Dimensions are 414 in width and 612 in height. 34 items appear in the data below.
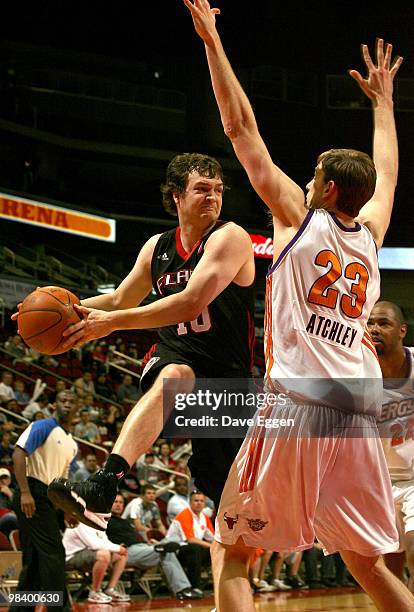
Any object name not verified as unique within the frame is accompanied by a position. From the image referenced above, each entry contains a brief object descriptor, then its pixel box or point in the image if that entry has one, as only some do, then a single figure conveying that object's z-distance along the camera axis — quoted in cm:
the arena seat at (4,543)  876
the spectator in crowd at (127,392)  1622
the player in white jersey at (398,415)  515
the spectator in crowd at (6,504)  918
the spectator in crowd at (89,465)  1044
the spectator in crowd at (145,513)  1073
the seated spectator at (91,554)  920
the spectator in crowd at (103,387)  1645
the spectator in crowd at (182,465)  1328
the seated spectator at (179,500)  1098
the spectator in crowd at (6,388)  1325
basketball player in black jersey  368
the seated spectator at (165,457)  1341
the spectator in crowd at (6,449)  1081
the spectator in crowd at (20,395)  1383
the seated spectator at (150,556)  996
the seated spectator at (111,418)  1451
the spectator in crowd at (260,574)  1116
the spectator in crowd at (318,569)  1220
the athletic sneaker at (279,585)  1166
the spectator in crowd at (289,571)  1174
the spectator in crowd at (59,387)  1436
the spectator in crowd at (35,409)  1266
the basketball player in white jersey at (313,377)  316
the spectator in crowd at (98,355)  1777
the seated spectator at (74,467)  1002
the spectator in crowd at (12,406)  1294
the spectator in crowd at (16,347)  1599
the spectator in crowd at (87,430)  1326
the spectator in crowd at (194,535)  1044
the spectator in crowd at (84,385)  1520
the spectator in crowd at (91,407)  1417
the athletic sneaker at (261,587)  1120
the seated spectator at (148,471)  1248
